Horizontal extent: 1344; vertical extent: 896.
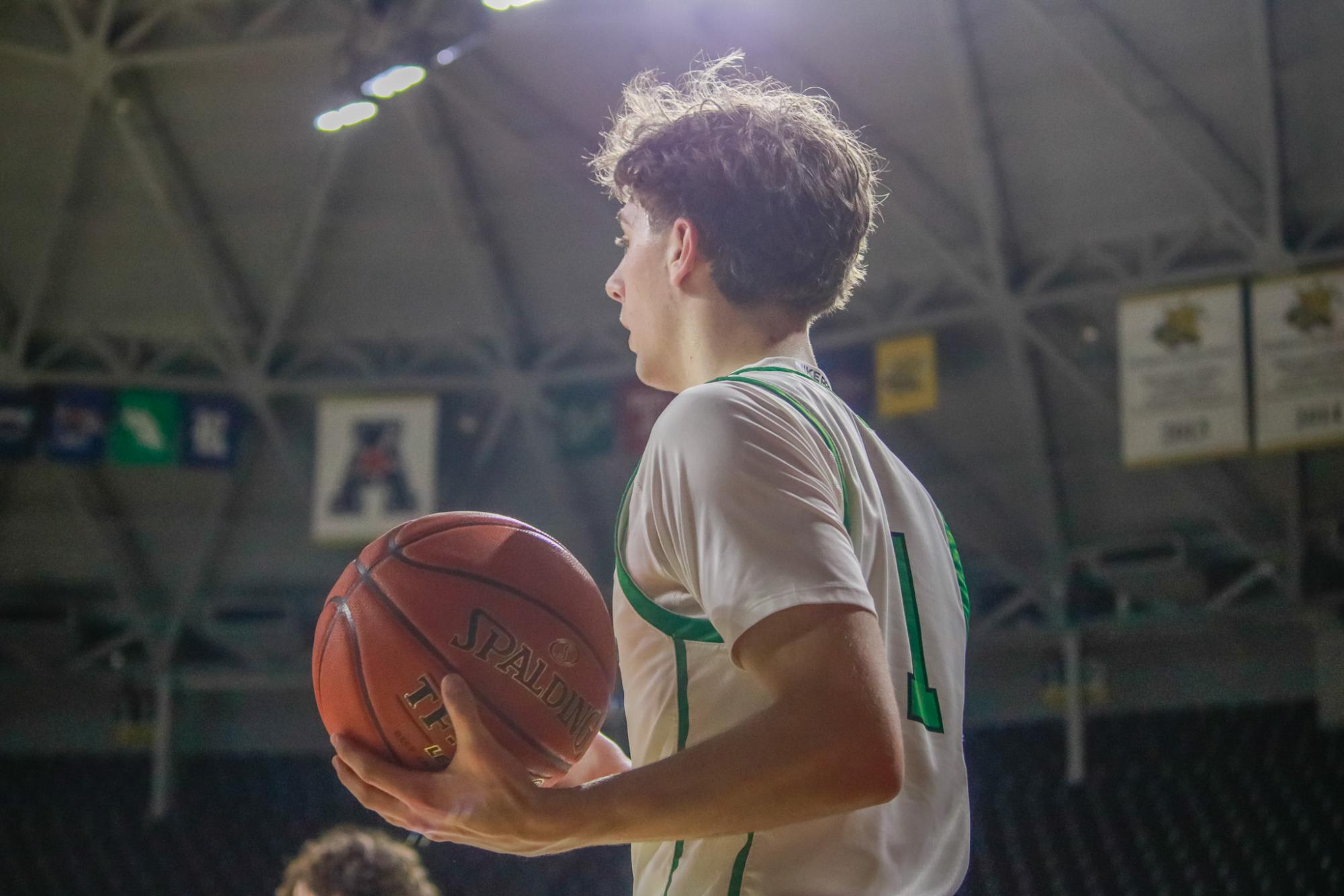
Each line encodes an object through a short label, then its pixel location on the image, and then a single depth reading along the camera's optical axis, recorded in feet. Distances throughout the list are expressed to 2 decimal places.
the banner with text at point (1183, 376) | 29.94
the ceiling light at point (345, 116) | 30.22
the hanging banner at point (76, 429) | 40.14
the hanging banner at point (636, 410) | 38.75
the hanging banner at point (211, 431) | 40.75
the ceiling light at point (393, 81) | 29.32
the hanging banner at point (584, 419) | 39.55
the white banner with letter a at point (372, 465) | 39.24
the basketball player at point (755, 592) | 4.47
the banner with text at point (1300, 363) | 28.71
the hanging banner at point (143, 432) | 40.22
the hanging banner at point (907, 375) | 35.29
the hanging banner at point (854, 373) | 37.04
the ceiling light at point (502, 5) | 26.71
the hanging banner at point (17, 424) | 40.45
